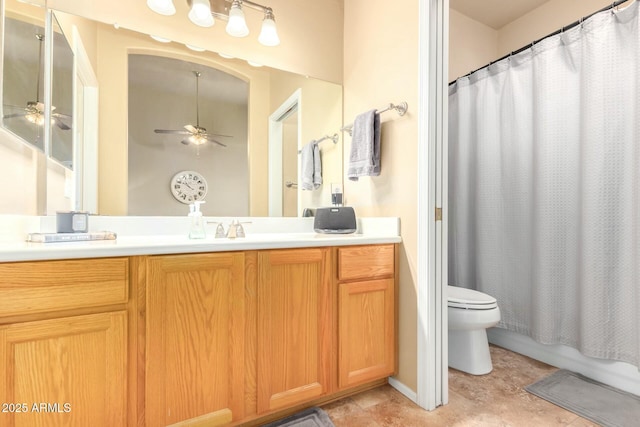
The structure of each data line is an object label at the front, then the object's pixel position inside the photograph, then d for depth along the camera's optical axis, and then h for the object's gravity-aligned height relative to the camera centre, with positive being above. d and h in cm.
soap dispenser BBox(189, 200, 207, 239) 136 -6
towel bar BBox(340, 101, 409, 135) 149 +54
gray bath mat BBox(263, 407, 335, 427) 126 -88
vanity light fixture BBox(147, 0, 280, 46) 150 +105
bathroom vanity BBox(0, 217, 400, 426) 85 -40
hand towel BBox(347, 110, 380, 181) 161 +38
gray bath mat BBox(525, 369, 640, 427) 130 -88
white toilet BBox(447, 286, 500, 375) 165 -64
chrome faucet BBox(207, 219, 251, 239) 153 -9
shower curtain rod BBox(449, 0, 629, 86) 150 +107
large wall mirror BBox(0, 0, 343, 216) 137 +45
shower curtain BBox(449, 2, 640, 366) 152 +17
